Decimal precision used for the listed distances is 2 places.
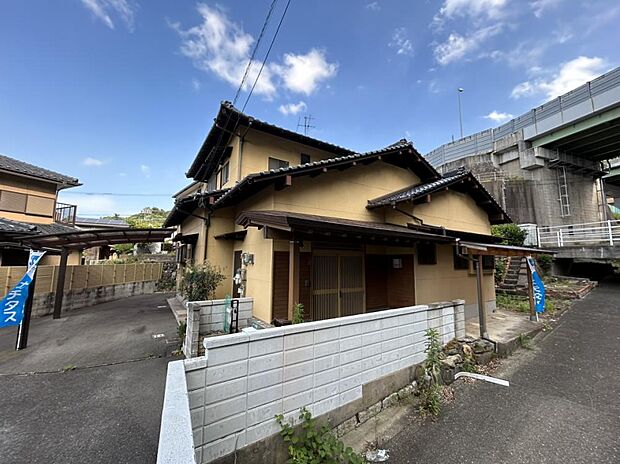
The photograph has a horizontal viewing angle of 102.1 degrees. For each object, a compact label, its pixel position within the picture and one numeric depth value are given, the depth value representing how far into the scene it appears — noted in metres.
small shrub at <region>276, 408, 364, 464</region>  2.65
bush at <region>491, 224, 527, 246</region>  15.17
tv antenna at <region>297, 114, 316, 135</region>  10.53
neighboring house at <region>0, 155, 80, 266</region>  10.67
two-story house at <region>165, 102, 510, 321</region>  5.65
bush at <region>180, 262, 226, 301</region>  7.02
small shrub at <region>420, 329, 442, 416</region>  3.87
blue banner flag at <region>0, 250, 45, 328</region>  5.39
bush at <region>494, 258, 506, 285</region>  13.05
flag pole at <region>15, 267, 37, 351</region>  5.83
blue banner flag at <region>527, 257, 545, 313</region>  7.63
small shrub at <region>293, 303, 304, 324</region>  4.32
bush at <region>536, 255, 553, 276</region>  13.94
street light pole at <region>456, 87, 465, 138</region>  22.27
